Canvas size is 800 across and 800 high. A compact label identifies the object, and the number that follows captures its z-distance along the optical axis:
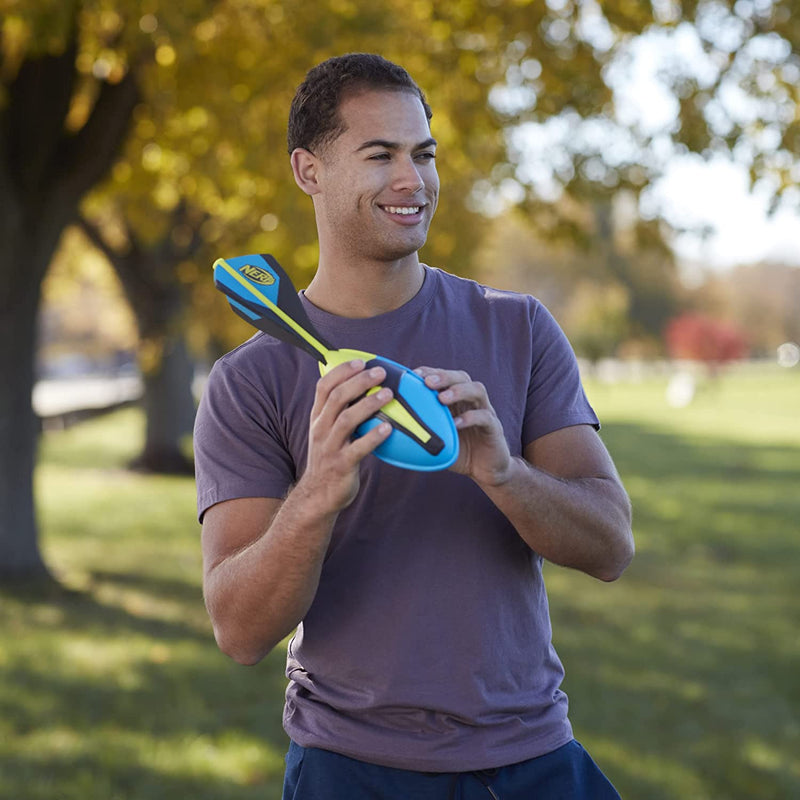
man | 2.25
